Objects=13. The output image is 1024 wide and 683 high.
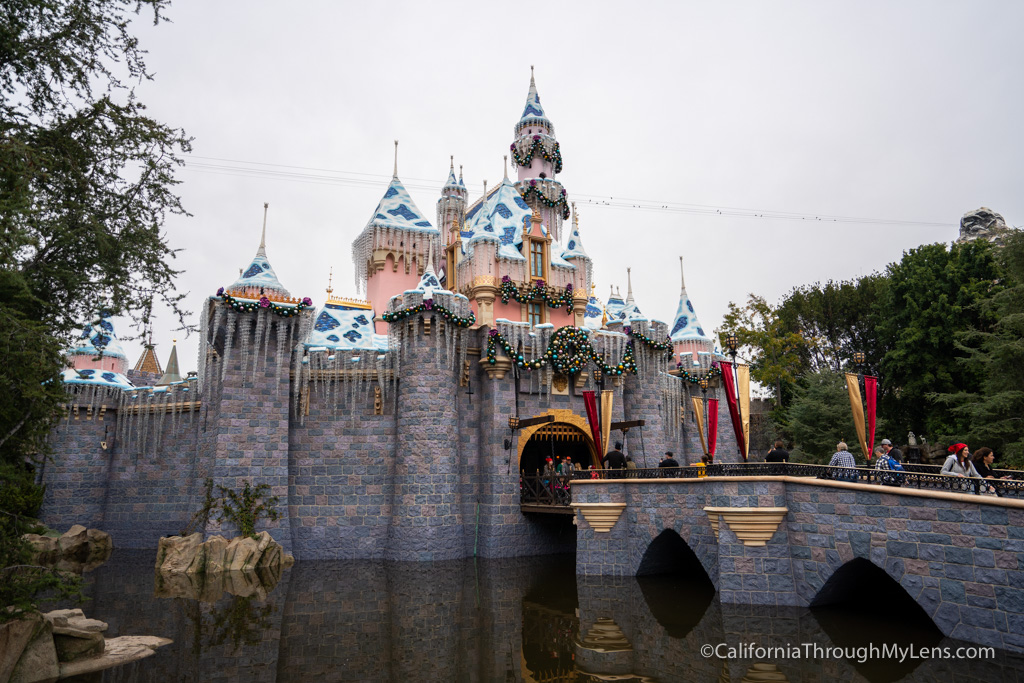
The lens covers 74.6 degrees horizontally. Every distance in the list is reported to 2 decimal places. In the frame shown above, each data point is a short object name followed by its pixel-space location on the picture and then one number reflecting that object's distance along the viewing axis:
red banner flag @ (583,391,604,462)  20.69
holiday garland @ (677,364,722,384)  28.49
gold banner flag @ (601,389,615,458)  20.96
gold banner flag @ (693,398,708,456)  18.94
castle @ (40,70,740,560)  20.81
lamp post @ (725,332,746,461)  16.55
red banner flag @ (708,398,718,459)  18.51
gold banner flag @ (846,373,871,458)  15.83
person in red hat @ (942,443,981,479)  11.08
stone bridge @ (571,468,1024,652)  9.85
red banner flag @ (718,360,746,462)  16.82
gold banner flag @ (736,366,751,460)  17.30
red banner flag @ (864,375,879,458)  16.69
